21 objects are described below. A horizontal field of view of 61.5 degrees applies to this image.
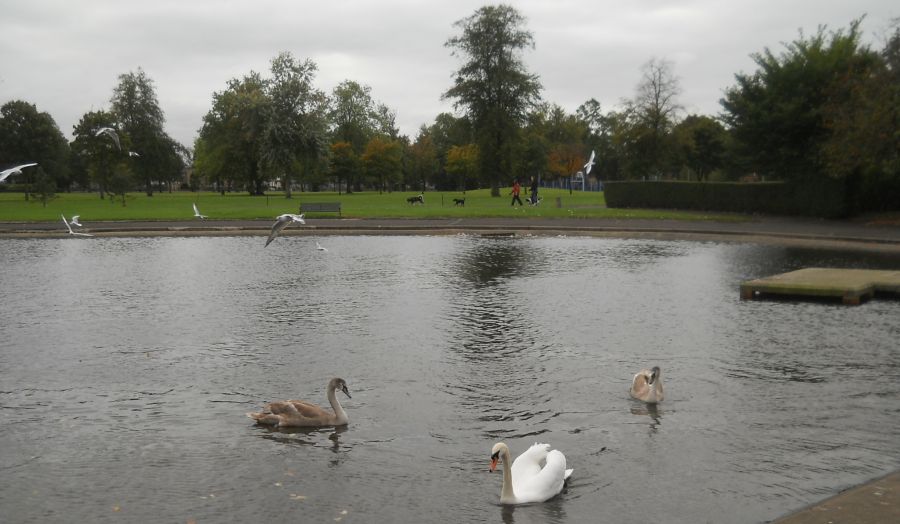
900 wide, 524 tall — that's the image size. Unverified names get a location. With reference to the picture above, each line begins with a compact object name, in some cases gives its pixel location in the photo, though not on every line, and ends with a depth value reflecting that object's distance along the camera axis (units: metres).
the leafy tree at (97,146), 69.56
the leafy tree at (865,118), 33.00
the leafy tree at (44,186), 61.28
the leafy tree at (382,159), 109.06
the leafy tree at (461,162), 107.56
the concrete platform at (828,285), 17.03
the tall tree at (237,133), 74.69
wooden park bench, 45.25
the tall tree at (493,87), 77.38
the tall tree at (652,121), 74.00
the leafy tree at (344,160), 110.75
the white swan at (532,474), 6.98
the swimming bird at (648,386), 9.80
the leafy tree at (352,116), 119.31
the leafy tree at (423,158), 133.12
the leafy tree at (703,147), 96.38
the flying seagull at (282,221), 20.17
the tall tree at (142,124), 98.25
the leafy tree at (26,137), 100.50
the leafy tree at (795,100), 38.25
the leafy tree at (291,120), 72.69
